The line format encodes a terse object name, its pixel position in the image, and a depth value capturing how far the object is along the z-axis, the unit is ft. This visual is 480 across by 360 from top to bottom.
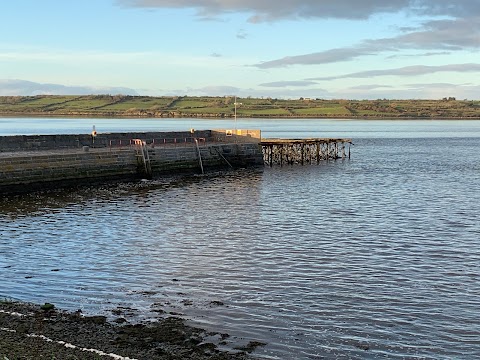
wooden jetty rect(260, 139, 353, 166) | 215.69
